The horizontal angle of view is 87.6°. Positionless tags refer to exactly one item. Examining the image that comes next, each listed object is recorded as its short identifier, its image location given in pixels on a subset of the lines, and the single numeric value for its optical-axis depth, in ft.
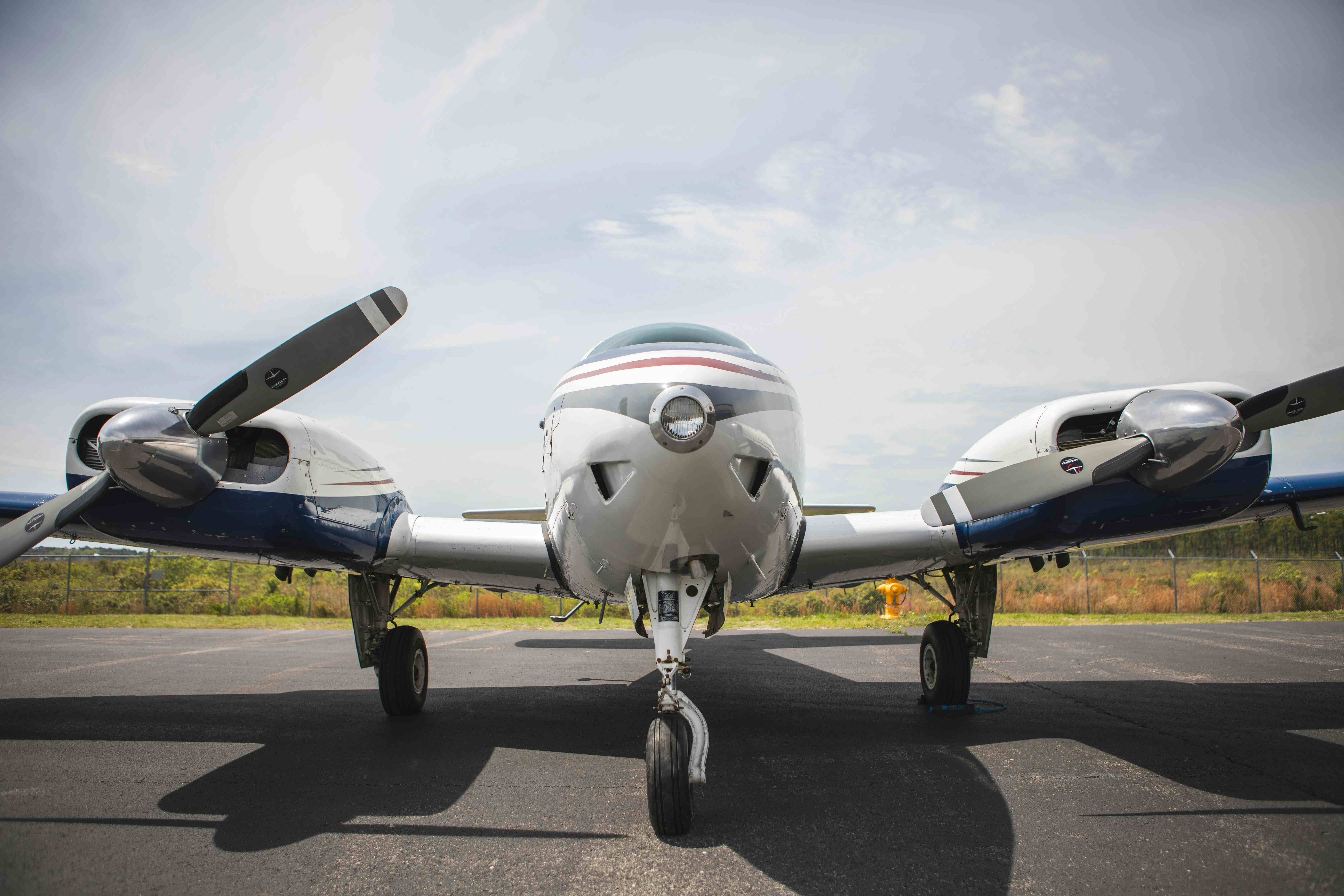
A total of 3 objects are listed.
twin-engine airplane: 12.96
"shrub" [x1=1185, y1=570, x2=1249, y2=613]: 80.38
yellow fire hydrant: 73.97
